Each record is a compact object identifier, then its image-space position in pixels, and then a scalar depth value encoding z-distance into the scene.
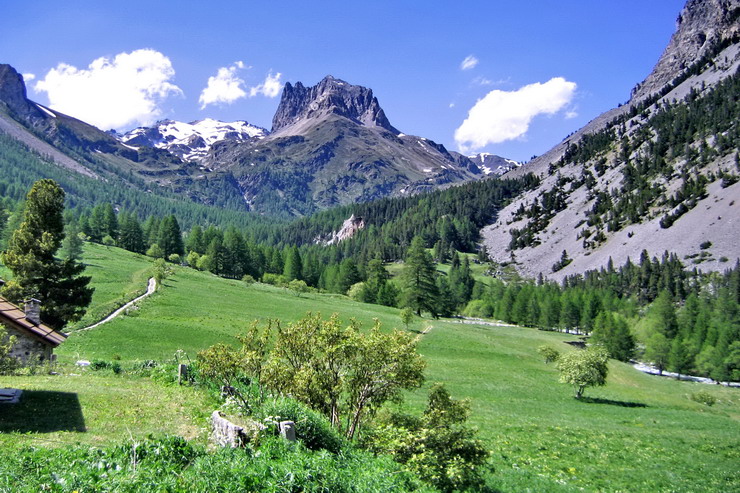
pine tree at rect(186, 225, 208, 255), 144.38
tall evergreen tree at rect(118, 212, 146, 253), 138.50
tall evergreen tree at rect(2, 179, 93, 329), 35.59
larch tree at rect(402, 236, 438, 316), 92.31
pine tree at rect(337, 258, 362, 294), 135.62
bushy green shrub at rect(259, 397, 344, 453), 15.02
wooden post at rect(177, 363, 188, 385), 29.01
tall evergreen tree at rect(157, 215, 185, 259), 133.25
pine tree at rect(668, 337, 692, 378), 89.69
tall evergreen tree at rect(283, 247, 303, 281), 141.88
